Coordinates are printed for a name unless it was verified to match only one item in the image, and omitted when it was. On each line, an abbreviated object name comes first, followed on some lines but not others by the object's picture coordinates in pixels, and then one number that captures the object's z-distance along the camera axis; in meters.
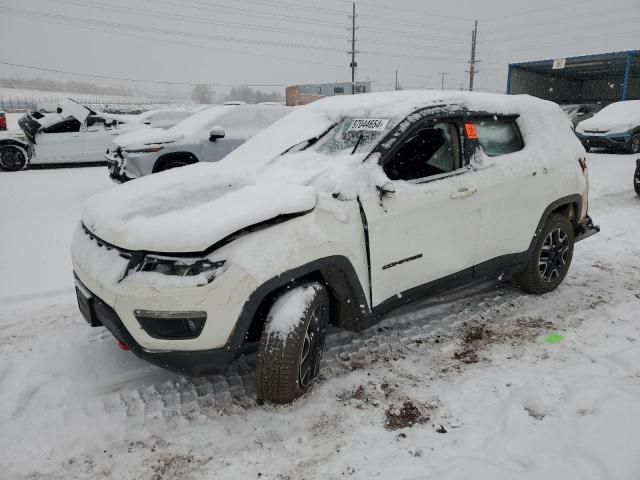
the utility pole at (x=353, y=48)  43.38
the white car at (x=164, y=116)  16.59
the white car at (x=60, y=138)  10.66
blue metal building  24.73
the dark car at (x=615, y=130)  13.38
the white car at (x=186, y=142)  7.42
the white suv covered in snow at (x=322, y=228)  2.27
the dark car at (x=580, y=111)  19.14
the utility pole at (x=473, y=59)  52.06
